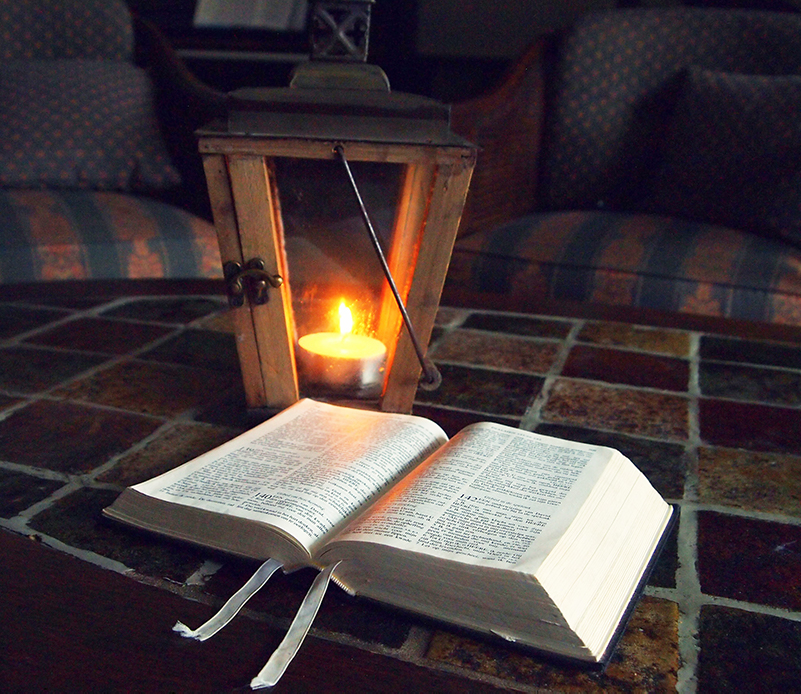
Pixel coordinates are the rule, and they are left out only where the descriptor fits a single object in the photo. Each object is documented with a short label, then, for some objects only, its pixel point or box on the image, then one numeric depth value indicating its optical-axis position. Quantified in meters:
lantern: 0.68
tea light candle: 0.78
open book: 0.44
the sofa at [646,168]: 1.82
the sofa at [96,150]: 1.86
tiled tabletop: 0.45
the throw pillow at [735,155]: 1.91
